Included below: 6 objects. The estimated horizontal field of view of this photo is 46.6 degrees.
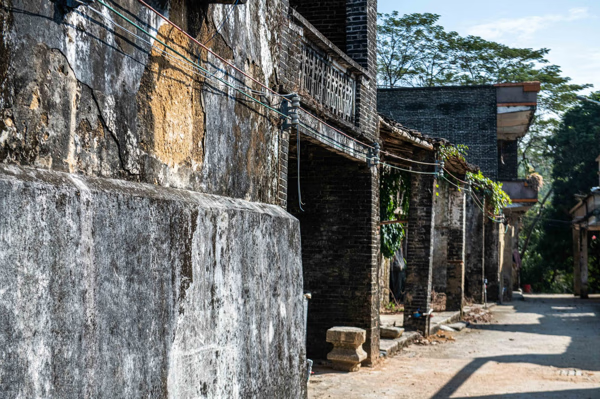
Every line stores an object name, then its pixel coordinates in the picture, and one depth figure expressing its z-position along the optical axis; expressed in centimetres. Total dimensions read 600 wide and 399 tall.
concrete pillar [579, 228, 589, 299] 2976
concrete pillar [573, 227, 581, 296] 3177
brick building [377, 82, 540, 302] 2539
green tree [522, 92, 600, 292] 3347
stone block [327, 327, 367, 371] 949
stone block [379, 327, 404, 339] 1216
